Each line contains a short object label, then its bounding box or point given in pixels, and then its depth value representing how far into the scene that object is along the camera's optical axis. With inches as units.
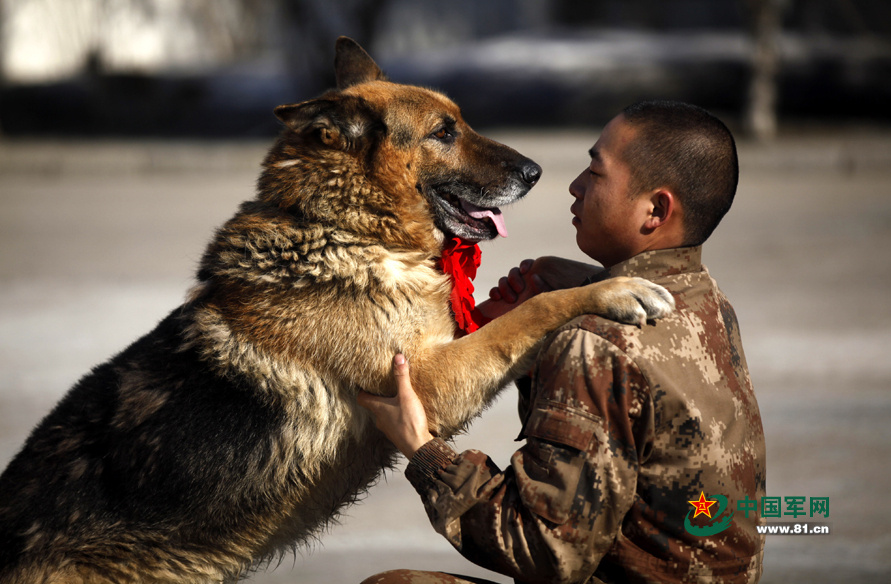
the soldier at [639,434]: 160.7
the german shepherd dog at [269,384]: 206.1
